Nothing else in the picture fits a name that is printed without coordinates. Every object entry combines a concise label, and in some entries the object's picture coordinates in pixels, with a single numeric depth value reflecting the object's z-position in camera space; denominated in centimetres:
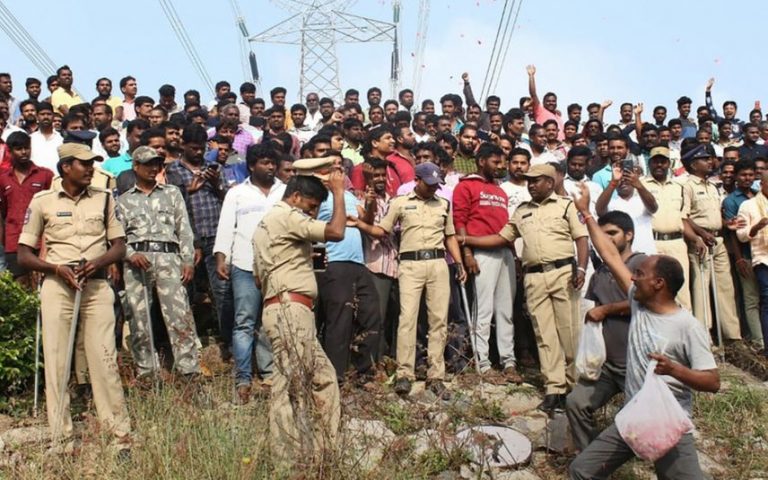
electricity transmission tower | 2334
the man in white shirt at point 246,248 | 675
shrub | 642
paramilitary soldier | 650
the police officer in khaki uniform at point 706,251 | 874
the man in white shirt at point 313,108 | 1344
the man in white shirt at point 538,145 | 1043
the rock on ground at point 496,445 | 522
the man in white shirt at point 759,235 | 845
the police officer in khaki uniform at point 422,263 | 700
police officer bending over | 470
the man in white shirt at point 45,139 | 959
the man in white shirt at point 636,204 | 774
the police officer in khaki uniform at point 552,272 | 687
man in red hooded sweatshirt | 749
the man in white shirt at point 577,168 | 868
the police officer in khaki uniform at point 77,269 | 560
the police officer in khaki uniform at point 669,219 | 830
